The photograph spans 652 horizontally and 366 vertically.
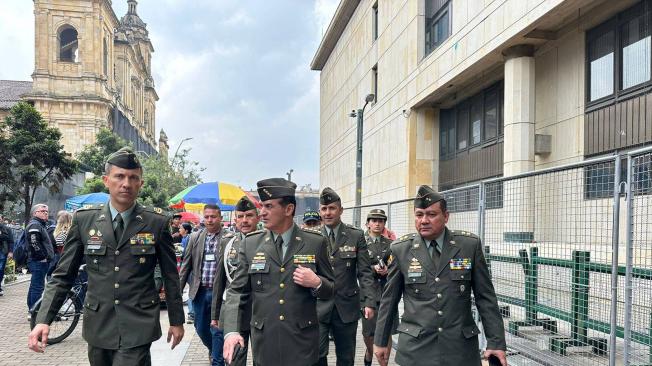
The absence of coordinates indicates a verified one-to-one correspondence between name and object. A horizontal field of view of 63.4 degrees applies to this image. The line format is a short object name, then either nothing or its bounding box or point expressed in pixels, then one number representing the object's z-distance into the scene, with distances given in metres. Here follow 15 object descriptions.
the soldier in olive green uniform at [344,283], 5.58
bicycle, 8.29
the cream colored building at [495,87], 11.45
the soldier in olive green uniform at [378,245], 7.02
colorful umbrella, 13.30
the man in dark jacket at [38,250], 9.37
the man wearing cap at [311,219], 7.03
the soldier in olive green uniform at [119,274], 3.79
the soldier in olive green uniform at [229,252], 5.37
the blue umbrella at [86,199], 17.99
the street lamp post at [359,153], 18.88
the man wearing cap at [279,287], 3.72
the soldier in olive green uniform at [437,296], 3.83
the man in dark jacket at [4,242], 11.80
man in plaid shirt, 6.48
